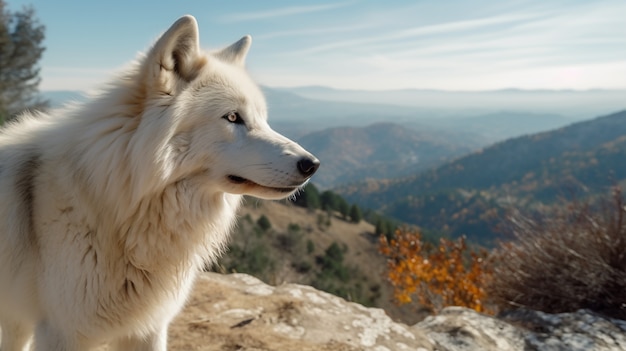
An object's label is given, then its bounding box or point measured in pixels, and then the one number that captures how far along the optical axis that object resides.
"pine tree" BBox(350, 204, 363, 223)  64.31
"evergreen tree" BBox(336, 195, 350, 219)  65.56
